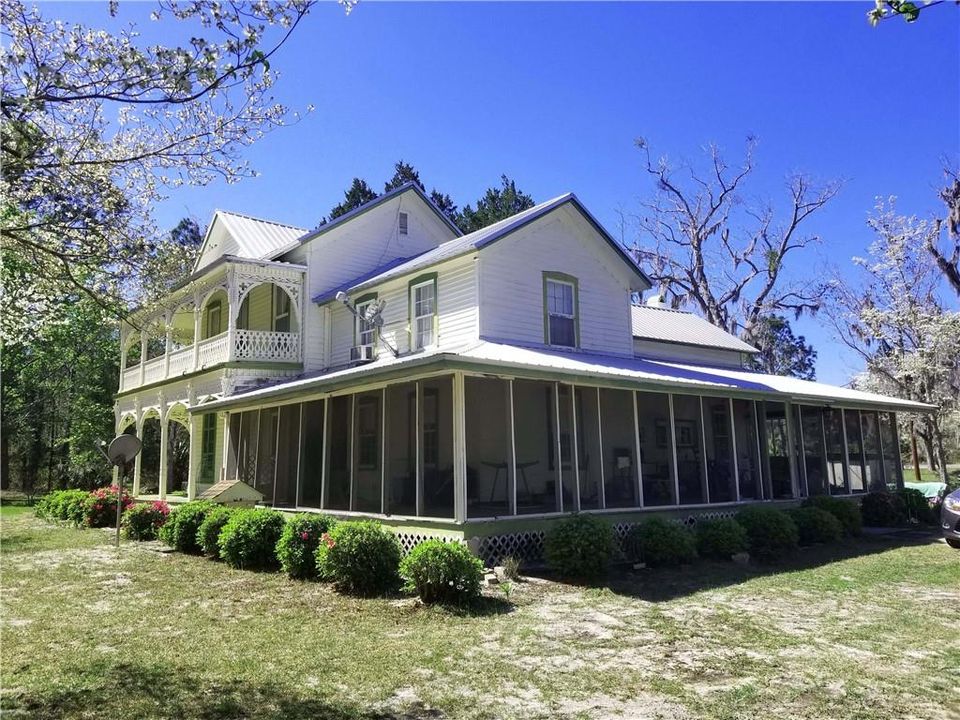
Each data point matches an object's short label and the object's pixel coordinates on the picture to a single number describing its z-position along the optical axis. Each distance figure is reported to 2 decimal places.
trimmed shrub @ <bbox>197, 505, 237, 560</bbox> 12.82
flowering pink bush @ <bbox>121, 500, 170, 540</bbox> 16.09
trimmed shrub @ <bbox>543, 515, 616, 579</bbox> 10.02
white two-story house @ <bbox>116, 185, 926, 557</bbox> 12.05
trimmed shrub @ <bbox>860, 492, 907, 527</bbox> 17.53
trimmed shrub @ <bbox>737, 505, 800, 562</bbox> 12.37
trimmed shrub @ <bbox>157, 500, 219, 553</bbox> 13.67
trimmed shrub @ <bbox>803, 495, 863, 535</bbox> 14.70
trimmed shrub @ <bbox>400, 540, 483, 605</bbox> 8.41
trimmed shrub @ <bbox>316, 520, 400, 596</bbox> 9.34
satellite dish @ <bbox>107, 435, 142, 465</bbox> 15.23
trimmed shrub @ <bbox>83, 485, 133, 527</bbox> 19.22
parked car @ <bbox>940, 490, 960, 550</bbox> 12.72
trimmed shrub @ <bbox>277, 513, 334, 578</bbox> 10.52
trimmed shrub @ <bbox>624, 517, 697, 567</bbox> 11.23
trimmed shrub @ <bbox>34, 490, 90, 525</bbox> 19.86
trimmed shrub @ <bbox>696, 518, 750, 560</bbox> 11.79
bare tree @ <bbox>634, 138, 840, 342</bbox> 36.28
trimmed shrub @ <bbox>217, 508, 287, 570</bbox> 11.66
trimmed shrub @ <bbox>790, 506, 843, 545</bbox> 13.57
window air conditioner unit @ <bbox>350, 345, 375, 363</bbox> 17.38
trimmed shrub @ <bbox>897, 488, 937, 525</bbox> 17.98
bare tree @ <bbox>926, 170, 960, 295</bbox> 25.77
